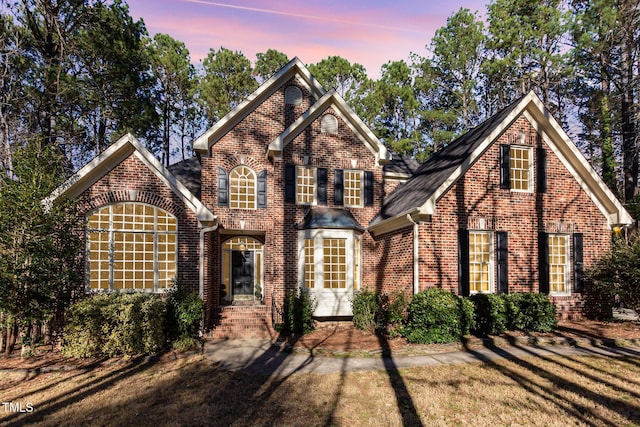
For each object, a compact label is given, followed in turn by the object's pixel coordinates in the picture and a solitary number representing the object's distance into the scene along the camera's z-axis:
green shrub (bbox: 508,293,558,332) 10.92
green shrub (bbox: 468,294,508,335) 10.62
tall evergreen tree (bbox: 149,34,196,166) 27.97
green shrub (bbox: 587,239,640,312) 11.04
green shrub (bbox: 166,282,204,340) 10.56
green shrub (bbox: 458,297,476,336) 10.13
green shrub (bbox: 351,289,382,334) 11.82
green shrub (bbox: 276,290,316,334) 12.20
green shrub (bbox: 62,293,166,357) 9.08
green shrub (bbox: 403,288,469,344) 9.88
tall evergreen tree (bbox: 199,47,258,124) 30.05
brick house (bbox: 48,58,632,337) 11.29
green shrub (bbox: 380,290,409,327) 11.06
